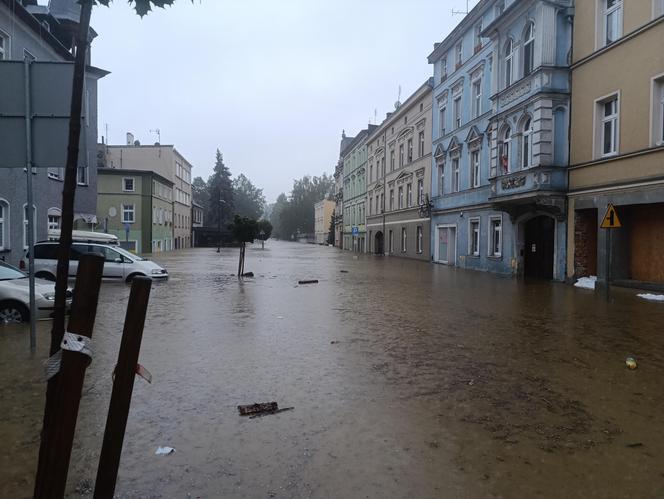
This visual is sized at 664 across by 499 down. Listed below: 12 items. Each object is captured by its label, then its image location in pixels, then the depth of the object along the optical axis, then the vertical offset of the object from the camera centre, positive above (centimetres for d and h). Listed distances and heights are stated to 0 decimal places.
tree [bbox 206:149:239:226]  9281 +789
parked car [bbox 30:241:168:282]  1695 -104
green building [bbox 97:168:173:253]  4847 +296
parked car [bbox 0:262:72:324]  950 -128
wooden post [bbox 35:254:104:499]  216 -66
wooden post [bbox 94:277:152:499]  225 -70
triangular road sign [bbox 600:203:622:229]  1344 +69
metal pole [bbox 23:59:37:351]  529 +66
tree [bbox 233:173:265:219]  12842 +1107
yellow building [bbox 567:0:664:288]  1502 +343
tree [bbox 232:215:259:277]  2400 +40
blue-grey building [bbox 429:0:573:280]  1920 +483
